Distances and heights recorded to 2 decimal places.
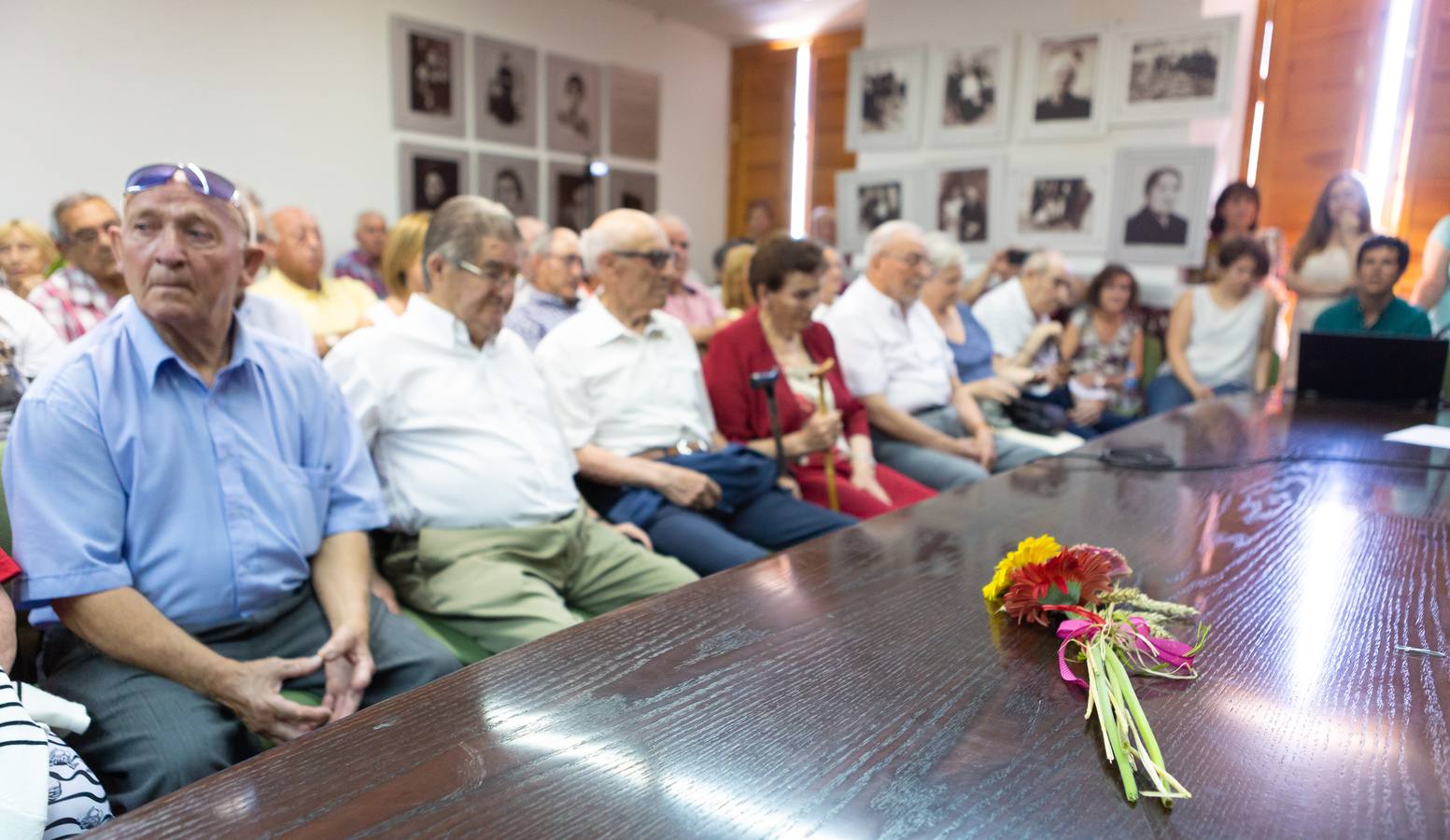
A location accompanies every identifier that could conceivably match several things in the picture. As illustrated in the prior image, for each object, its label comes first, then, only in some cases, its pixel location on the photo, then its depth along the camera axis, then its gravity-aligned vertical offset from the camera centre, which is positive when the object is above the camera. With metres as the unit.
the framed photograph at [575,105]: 7.87 +1.23
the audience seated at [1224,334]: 5.16 -0.34
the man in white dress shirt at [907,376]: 3.59 -0.44
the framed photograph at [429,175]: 6.85 +0.54
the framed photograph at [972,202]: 6.69 +0.44
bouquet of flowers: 0.89 -0.42
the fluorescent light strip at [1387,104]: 5.72 +1.03
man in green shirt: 4.22 -0.12
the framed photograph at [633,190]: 8.50 +0.58
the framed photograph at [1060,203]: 6.32 +0.42
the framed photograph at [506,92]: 7.29 +1.23
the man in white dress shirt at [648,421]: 2.53 -0.46
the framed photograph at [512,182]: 7.42 +0.55
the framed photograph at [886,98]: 6.91 +1.19
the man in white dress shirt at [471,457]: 2.08 -0.46
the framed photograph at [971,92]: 6.59 +1.18
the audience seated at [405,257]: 3.34 -0.02
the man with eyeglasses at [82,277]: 2.86 -0.11
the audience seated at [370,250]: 6.42 -0.01
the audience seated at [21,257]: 3.62 -0.06
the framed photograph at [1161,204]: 5.91 +0.40
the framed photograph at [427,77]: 6.72 +1.22
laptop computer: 3.54 -0.35
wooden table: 0.79 -0.45
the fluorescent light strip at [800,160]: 9.27 +0.97
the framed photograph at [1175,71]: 5.75 +1.21
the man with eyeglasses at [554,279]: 4.50 -0.12
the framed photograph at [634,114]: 8.40 +1.25
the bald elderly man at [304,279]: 4.61 -0.16
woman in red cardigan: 2.98 -0.41
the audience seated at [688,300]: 4.63 -0.23
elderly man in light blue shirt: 1.44 -0.46
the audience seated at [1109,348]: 5.14 -0.46
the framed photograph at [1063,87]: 6.23 +1.18
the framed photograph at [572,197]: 8.02 +0.48
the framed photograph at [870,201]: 7.03 +0.45
